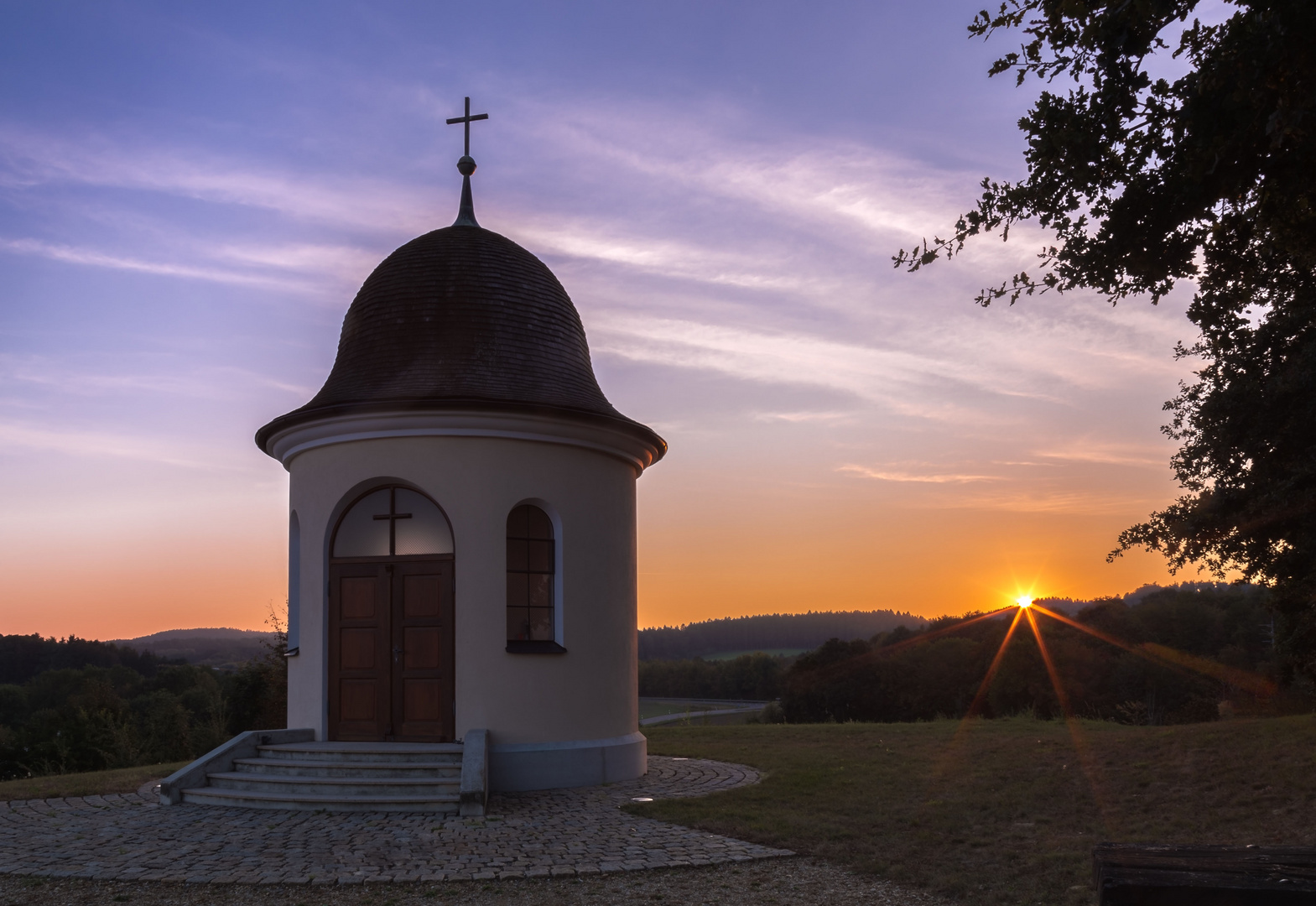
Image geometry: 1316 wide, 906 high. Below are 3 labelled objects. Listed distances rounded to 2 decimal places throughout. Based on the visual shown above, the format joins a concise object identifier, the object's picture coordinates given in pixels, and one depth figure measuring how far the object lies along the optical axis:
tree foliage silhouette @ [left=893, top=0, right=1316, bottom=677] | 5.36
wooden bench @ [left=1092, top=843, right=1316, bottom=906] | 3.68
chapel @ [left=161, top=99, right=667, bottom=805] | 11.72
